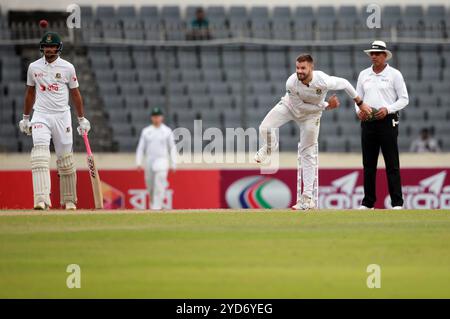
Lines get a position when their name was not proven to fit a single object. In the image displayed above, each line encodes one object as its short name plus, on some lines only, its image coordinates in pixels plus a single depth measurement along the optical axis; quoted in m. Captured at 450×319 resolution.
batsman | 14.37
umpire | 15.06
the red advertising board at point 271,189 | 21.92
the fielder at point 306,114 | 14.21
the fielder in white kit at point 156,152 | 22.28
